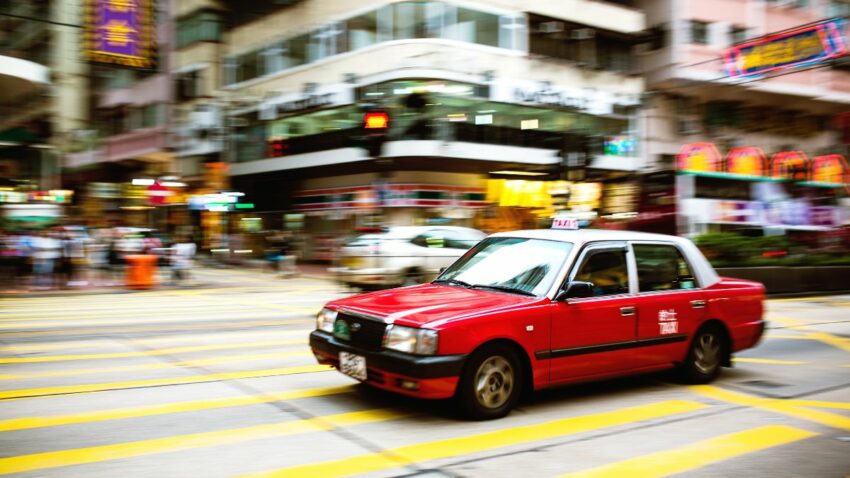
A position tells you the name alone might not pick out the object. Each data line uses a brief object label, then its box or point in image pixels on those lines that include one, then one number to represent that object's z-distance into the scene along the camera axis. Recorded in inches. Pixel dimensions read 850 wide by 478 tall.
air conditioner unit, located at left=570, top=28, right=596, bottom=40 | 1318.9
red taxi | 201.6
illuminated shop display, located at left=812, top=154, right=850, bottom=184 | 1456.7
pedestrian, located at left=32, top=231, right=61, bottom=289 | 716.7
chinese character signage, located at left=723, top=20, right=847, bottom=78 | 689.6
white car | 658.8
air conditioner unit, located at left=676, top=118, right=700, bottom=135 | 1469.0
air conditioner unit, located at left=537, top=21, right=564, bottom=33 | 1273.4
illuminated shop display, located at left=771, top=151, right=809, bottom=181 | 1401.3
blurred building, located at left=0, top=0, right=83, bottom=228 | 935.7
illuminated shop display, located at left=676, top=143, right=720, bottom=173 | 1256.8
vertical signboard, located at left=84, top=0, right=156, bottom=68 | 991.0
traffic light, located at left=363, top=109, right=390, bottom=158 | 620.7
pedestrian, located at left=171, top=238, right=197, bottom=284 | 812.6
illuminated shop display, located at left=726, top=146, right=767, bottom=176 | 1327.5
